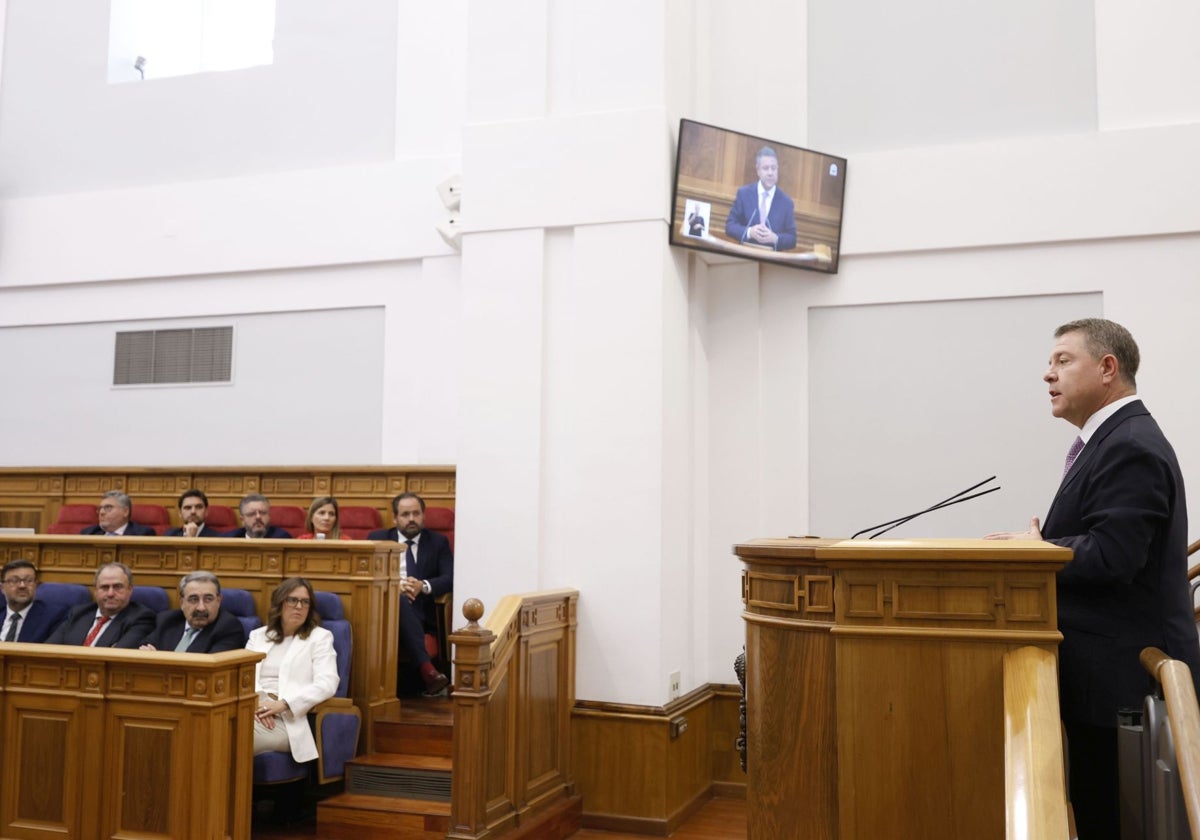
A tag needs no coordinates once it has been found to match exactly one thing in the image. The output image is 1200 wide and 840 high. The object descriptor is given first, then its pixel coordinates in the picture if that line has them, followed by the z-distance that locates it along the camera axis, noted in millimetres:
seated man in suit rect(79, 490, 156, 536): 7164
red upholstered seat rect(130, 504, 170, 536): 7844
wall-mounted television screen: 5926
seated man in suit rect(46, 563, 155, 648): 5191
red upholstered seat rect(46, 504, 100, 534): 7820
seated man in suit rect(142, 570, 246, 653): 5035
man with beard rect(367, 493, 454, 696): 6082
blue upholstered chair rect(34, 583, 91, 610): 5715
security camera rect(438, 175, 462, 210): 7387
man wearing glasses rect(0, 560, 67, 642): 5574
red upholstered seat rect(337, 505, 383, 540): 7301
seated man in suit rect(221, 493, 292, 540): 6762
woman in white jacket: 4934
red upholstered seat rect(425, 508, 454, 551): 7039
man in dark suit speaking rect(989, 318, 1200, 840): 2312
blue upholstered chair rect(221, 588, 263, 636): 5508
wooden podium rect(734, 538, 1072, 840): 2123
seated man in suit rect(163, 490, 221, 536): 7223
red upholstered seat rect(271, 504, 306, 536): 7488
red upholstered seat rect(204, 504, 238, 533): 7680
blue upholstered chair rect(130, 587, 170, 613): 5543
